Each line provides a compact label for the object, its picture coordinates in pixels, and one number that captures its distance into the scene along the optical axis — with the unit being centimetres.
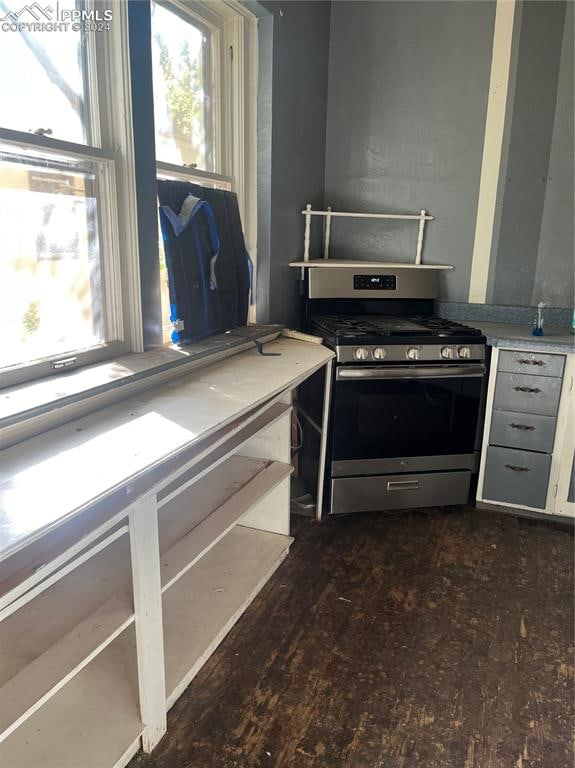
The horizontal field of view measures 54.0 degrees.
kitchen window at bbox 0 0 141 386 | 156
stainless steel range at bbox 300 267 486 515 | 259
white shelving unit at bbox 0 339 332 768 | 110
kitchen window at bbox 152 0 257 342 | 214
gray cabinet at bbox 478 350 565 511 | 265
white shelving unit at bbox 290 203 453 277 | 308
